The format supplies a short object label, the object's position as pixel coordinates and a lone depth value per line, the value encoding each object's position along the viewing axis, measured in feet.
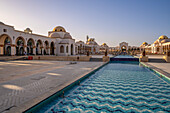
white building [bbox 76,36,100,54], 207.06
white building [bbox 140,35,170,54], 164.80
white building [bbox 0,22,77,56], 75.91
